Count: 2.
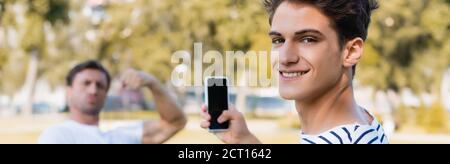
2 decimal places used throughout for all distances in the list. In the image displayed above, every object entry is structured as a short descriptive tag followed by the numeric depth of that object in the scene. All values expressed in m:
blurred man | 4.02
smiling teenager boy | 1.70
